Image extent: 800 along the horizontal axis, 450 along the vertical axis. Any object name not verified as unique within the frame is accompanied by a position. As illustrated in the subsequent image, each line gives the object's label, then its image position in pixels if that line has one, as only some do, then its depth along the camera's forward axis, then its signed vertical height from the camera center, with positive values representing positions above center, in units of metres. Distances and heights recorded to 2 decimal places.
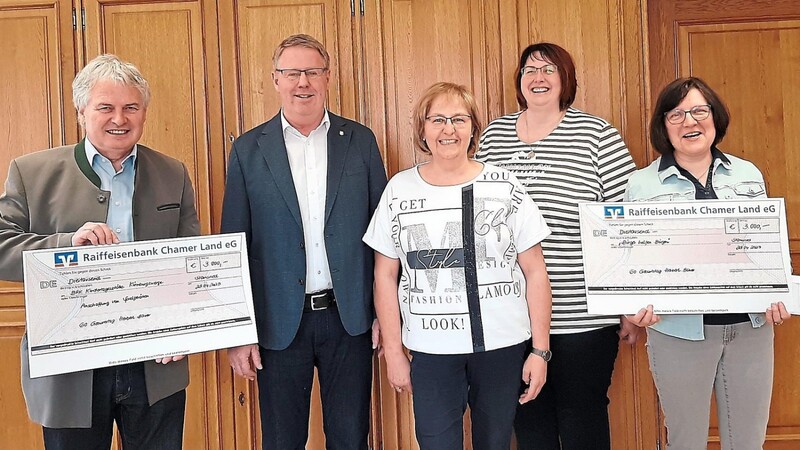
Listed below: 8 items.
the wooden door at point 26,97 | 2.72 +0.57
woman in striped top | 2.14 +0.02
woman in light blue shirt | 1.94 -0.37
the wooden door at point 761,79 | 2.72 +0.52
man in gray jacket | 1.68 +0.04
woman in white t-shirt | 1.82 -0.19
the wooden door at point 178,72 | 2.69 +0.65
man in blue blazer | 2.05 -0.11
